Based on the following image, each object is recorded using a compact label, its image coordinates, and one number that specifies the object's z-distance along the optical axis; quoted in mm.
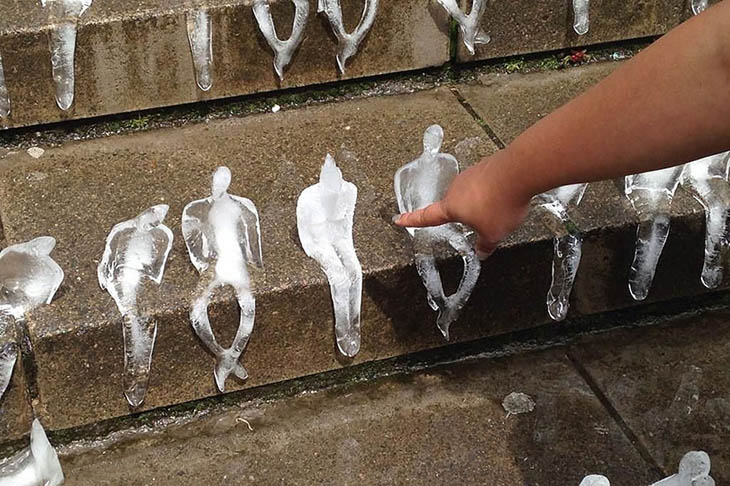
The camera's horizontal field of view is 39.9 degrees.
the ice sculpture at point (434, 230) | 2082
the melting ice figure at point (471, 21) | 2531
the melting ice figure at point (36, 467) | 1917
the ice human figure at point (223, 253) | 1992
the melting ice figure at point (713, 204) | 2223
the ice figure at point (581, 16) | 2633
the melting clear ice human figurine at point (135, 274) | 1947
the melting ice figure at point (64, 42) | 2283
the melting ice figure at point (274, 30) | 2385
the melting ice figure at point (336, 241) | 2045
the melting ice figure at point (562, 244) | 2146
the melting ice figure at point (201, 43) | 2357
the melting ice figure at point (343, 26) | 2430
